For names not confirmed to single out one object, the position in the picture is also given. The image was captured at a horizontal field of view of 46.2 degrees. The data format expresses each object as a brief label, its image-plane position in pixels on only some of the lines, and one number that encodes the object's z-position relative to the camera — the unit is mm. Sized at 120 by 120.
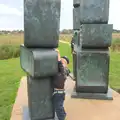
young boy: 2164
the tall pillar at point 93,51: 2929
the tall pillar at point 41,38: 2075
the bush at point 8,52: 8204
